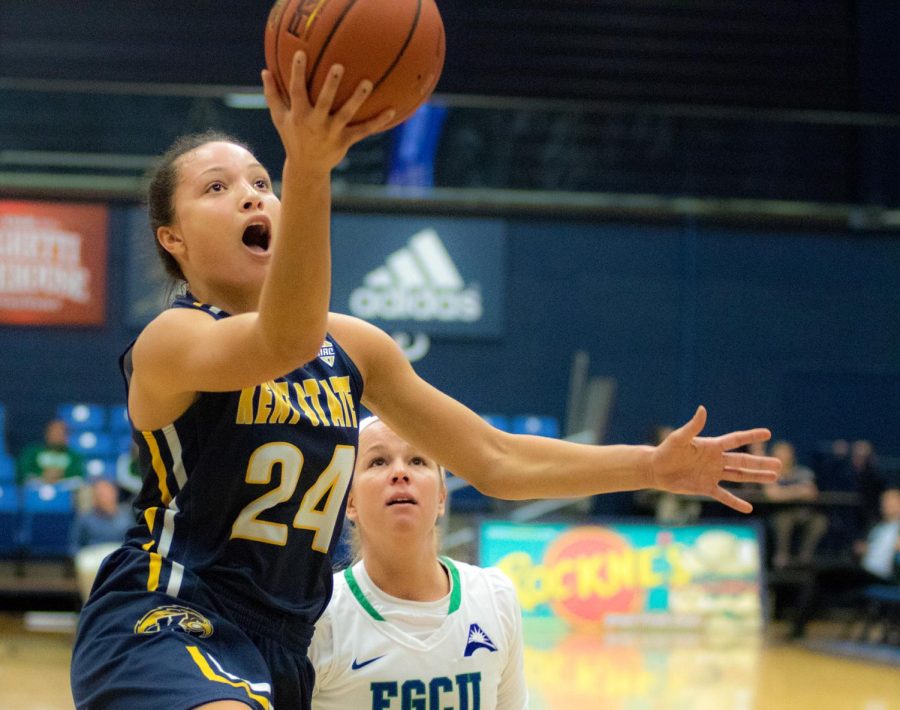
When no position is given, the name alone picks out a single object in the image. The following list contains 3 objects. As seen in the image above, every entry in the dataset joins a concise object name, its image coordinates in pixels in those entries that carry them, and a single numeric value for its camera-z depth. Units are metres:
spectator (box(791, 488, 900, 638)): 10.24
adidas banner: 12.95
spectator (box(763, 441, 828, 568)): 11.83
